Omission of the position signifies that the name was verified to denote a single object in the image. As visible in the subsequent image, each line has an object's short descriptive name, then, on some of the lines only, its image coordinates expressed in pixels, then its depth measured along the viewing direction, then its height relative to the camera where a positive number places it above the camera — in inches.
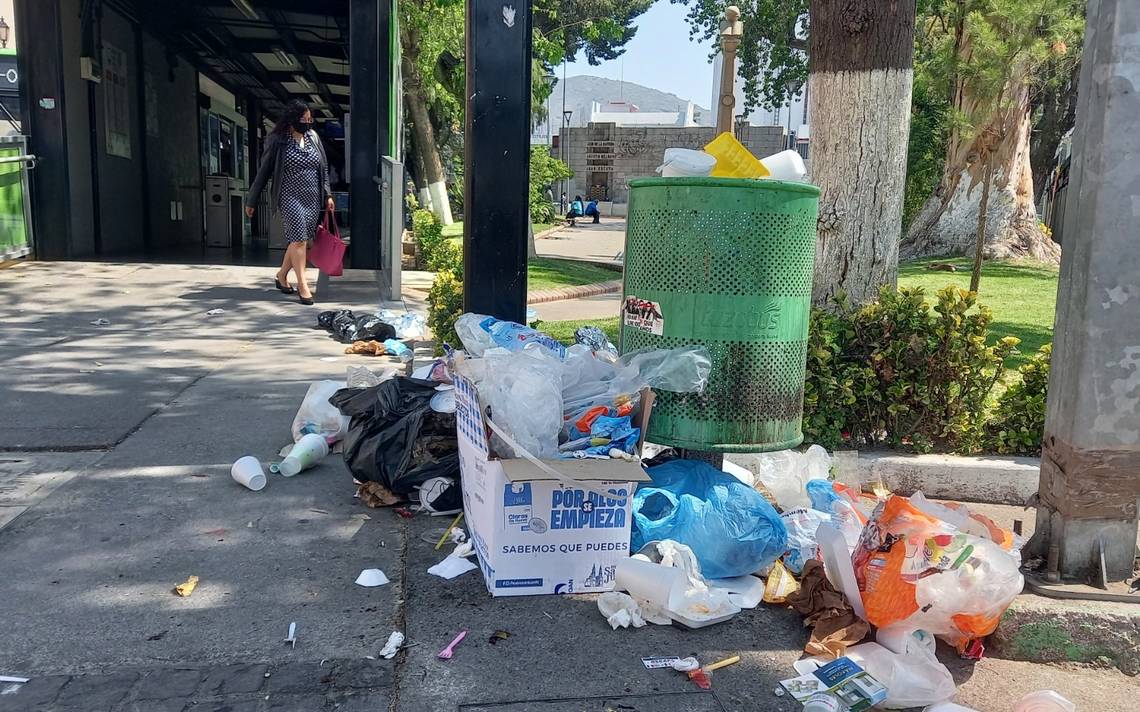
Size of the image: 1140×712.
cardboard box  120.4 -41.7
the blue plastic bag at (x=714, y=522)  129.1 -43.8
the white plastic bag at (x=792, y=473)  158.7 -44.7
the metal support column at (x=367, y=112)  451.2 +50.5
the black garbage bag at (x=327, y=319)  310.5 -37.7
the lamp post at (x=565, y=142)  1905.3 +158.6
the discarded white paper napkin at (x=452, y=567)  129.0 -50.9
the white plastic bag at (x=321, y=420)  180.4 -42.0
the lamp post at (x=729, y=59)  449.7 +83.1
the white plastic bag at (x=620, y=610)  117.4 -51.5
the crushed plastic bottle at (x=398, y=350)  269.6 -41.2
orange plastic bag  111.8 -43.8
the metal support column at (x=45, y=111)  432.1 +43.8
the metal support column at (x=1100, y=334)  117.9 -13.7
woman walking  352.5 +11.9
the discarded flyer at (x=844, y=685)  103.0 -53.7
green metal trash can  135.3 -11.0
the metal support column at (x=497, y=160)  166.4 +10.3
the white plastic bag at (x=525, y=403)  121.2 -25.3
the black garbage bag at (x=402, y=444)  150.2 -39.1
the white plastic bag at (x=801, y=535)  137.6 -48.5
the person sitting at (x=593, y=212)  1497.3 +9.5
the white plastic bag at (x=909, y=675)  105.1 -53.0
